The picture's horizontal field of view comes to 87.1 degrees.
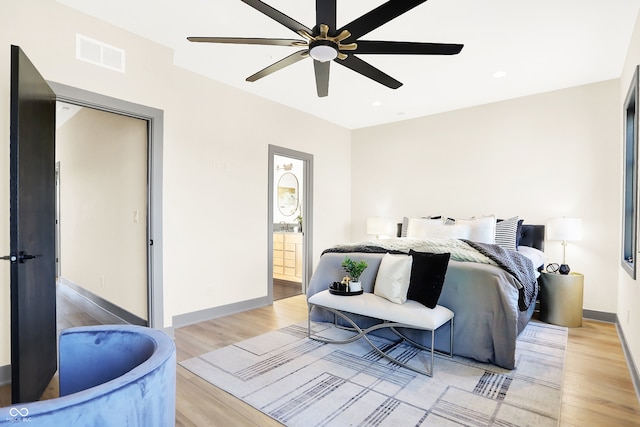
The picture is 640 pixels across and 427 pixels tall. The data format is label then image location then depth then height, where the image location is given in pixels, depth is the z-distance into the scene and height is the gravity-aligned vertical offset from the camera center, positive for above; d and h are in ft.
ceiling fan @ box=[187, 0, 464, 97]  5.87 +3.43
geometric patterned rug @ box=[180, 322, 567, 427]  6.45 -3.94
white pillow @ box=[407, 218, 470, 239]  13.70 -0.79
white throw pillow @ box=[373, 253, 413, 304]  8.98 -1.89
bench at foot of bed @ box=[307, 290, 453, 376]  8.09 -2.63
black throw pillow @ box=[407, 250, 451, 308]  8.47 -1.73
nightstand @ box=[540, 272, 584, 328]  11.69 -3.06
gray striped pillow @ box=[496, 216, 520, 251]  12.75 -0.84
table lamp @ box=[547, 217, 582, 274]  12.09 -0.67
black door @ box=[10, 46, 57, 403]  6.06 -0.46
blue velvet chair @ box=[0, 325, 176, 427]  2.68 -1.71
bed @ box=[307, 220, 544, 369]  8.29 -2.52
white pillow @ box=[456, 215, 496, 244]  13.07 -0.74
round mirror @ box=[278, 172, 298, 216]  21.86 +1.02
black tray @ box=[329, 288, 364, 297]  9.73 -2.40
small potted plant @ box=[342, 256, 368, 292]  9.91 -1.83
